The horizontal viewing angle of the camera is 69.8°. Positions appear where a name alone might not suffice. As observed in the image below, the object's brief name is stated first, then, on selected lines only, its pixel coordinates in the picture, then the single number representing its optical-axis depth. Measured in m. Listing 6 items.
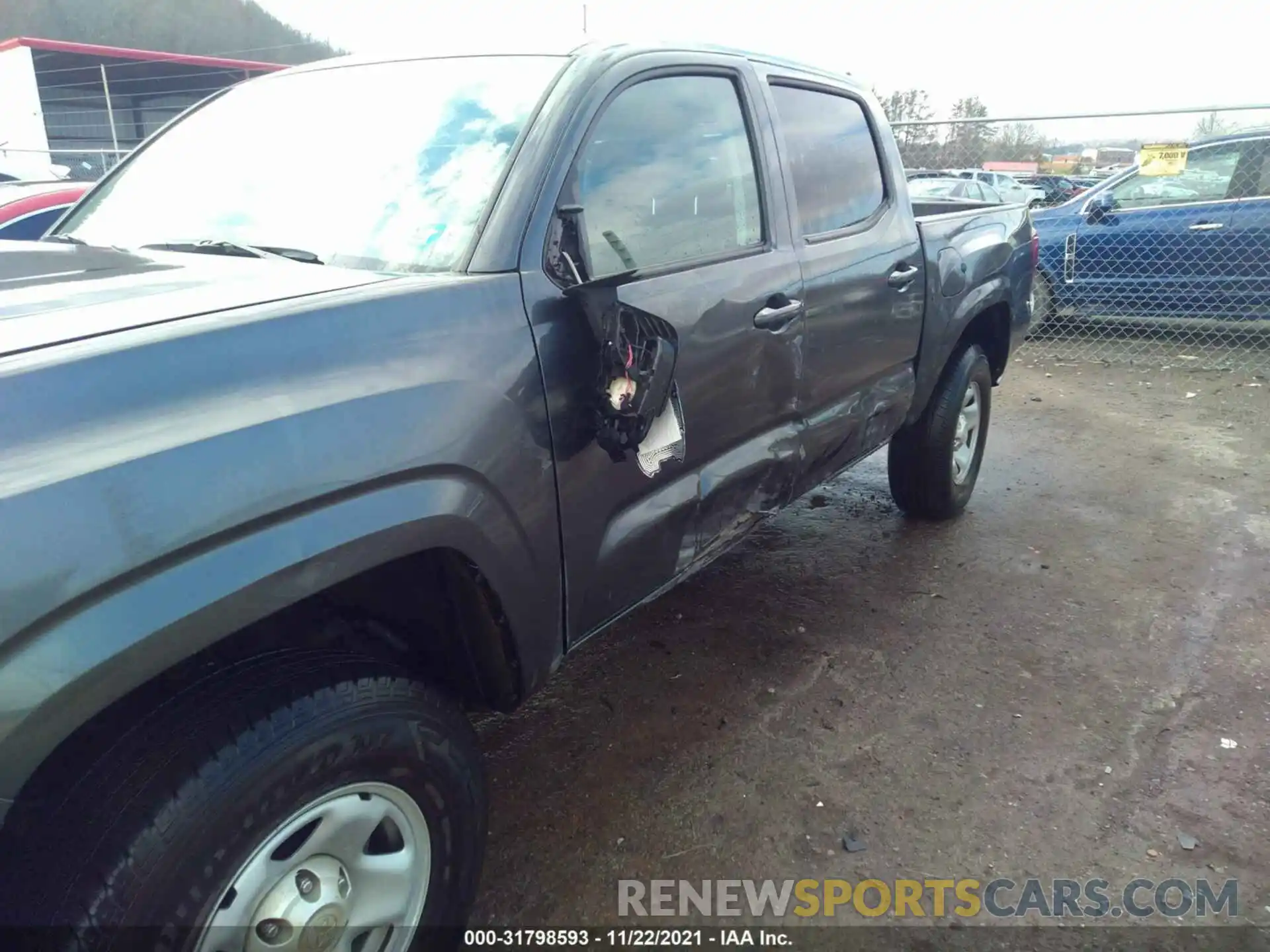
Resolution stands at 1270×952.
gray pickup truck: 1.25
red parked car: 5.69
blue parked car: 7.23
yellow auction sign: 6.83
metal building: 24.28
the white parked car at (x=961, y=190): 12.12
